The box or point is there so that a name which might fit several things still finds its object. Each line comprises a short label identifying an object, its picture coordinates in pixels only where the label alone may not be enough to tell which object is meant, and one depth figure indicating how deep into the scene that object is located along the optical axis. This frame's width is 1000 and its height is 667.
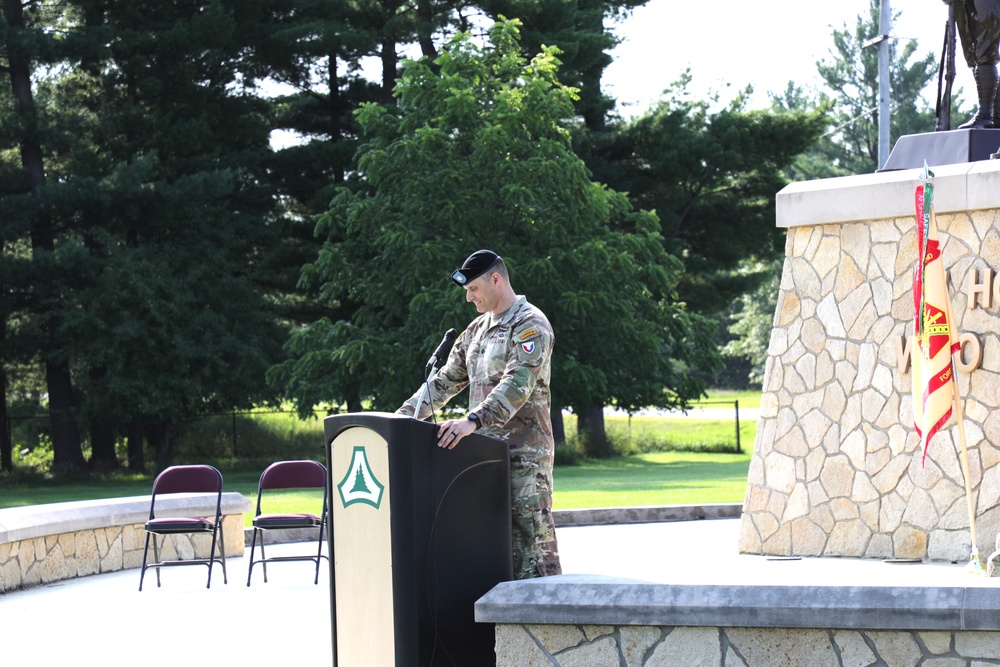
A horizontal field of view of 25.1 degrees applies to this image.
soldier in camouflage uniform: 9.62
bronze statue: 15.97
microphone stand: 9.86
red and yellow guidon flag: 12.66
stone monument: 14.45
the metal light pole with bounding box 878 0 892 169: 35.97
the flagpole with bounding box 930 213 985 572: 12.67
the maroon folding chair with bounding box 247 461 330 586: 16.57
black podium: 8.85
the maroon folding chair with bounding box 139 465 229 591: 16.24
